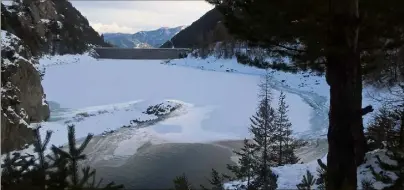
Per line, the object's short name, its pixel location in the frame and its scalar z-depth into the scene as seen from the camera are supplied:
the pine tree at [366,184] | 7.16
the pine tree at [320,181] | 4.12
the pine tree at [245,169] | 11.82
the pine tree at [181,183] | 4.09
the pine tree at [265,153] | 11.11
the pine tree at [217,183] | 8.17
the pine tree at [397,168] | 4.85
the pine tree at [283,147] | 14.46
